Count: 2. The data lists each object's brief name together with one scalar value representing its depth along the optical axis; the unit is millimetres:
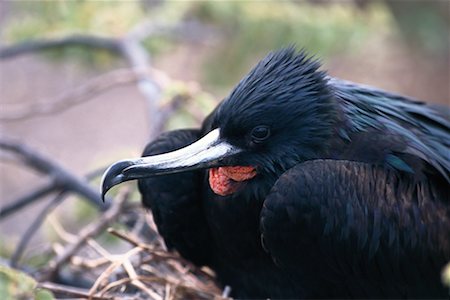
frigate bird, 3184
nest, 3543
